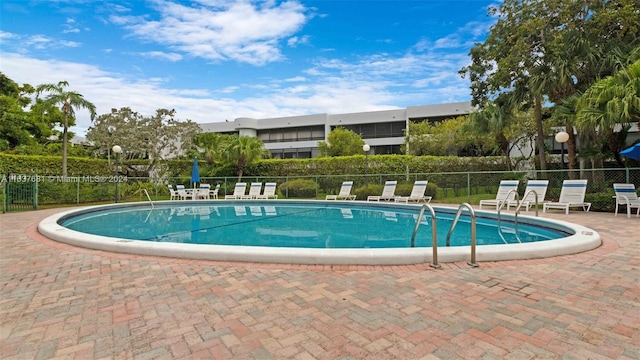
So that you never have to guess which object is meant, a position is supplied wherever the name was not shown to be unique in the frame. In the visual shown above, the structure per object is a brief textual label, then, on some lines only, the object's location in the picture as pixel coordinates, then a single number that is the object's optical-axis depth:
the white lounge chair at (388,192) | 15.55
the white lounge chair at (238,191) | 18.66
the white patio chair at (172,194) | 18.82
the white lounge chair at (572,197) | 10.37
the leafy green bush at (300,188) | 18.56
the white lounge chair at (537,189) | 11.23
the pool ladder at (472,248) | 4.19
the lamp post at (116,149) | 14.64
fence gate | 12.12
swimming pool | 4.46
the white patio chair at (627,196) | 9.06
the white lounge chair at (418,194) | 14.65
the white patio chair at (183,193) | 18.55
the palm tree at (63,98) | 18.23
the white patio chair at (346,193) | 16.69
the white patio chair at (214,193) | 19.67
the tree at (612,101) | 8.85
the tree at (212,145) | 22.41
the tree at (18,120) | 22.31
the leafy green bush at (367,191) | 16.88
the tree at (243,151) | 21.73
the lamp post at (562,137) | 12.71
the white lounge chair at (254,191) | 18.48
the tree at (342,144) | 30.36
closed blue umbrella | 19.11
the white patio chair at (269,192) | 18.08
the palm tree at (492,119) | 16.59
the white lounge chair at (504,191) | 12.00
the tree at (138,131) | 23.33
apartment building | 35.19
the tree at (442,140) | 24.44
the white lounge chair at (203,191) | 19.02
